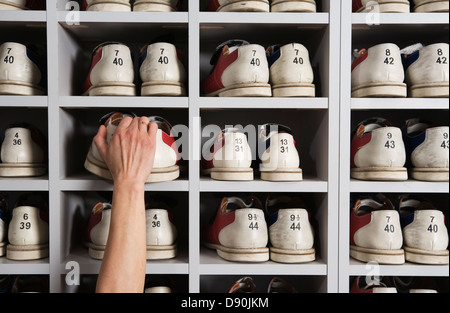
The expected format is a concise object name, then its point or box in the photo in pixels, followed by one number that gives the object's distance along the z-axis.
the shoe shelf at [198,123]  0.98
